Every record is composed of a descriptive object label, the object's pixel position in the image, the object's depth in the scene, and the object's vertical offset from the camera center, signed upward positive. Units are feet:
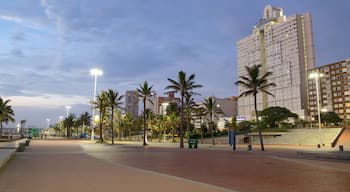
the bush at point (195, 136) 231.67 -9.10
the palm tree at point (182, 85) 131.34 +16.82
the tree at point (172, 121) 236.84 +2.40
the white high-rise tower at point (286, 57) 438.40 +99.15
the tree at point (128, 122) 285.43 +2.17
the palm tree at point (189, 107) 195.00 +11.38
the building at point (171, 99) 584.07 +46.41
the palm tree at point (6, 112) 199.56 +9.59
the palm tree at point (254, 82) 110.93 +15.26
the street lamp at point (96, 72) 159.31 +27.60
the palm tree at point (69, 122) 360.89 +3.09
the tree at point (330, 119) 314.76 +4.44
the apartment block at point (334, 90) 411.13 +46.99
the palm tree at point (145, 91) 150.30 +16.08
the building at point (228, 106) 576.94 +34.07
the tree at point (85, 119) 363.15 +6.55
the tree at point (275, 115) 298.76 +8.58
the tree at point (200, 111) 213.56 +9.10
